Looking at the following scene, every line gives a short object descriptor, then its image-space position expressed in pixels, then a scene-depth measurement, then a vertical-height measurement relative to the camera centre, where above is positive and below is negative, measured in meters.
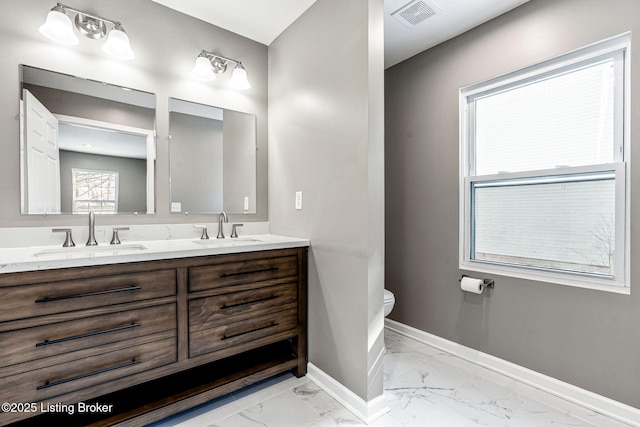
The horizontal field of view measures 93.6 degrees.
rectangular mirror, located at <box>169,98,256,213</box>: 2.07 +0.39
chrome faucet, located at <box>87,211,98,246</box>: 1.72 -0.11
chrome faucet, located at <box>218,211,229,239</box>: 2.17 -0.09
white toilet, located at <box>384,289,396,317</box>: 2.15 -0.66
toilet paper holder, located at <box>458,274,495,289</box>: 2.07 -0.51
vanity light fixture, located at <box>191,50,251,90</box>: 2.07 +1.01
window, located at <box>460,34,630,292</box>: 1.61 +0.24
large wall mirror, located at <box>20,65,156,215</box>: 1.63 +0.39
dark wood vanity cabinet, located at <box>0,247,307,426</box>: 1.17 -0.58
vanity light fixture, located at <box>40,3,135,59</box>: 1.57 +1.01
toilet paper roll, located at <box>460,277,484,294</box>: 2.06 -0.52
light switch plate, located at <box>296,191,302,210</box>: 2.09 +0.08
